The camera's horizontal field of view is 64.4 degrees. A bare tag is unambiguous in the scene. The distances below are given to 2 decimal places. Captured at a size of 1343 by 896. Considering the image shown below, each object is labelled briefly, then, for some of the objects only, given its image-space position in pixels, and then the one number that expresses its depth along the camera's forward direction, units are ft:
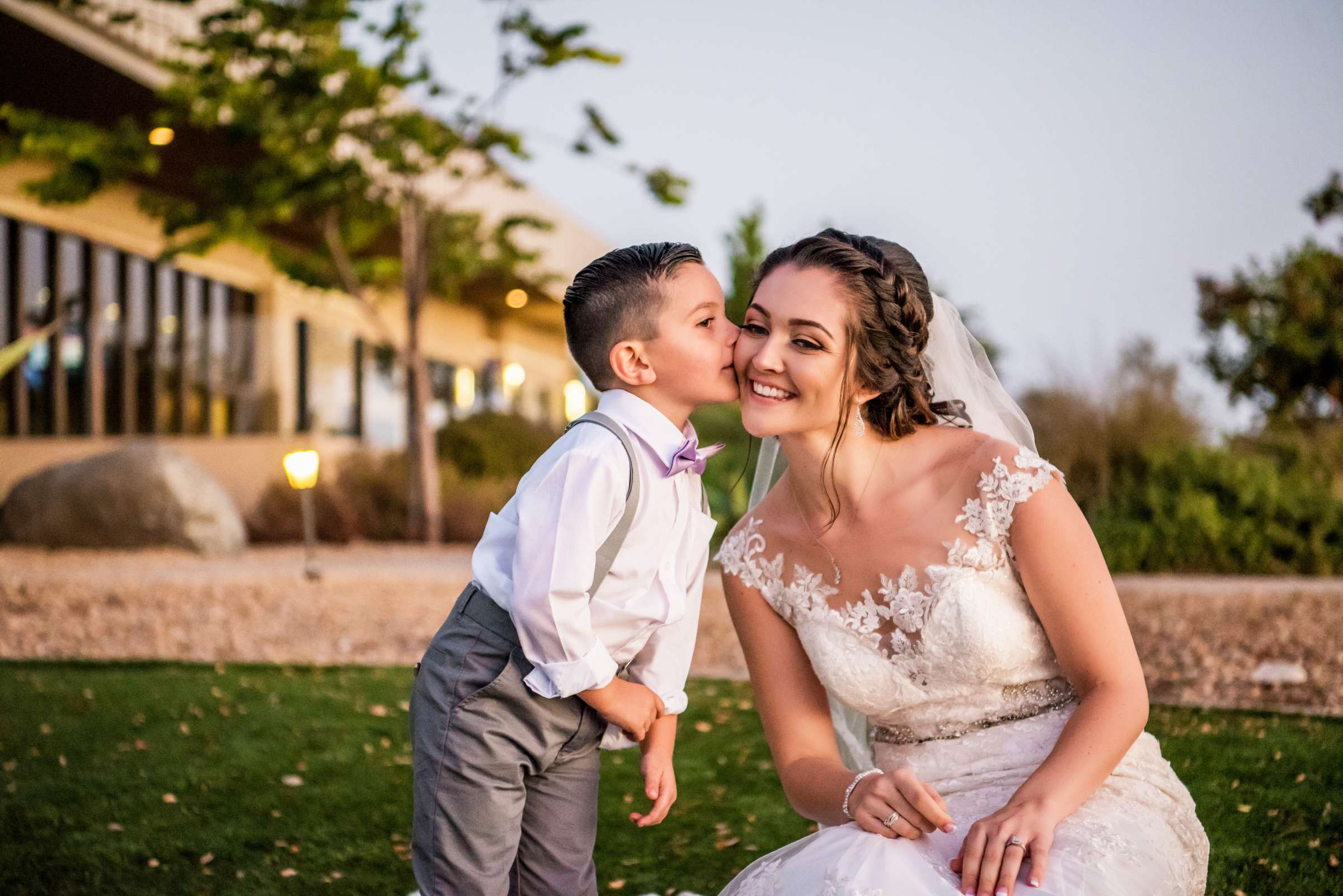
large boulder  39.37
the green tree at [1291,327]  50.24
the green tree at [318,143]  35.78
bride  7.04
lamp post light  31.17
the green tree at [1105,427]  36.27
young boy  7.64
